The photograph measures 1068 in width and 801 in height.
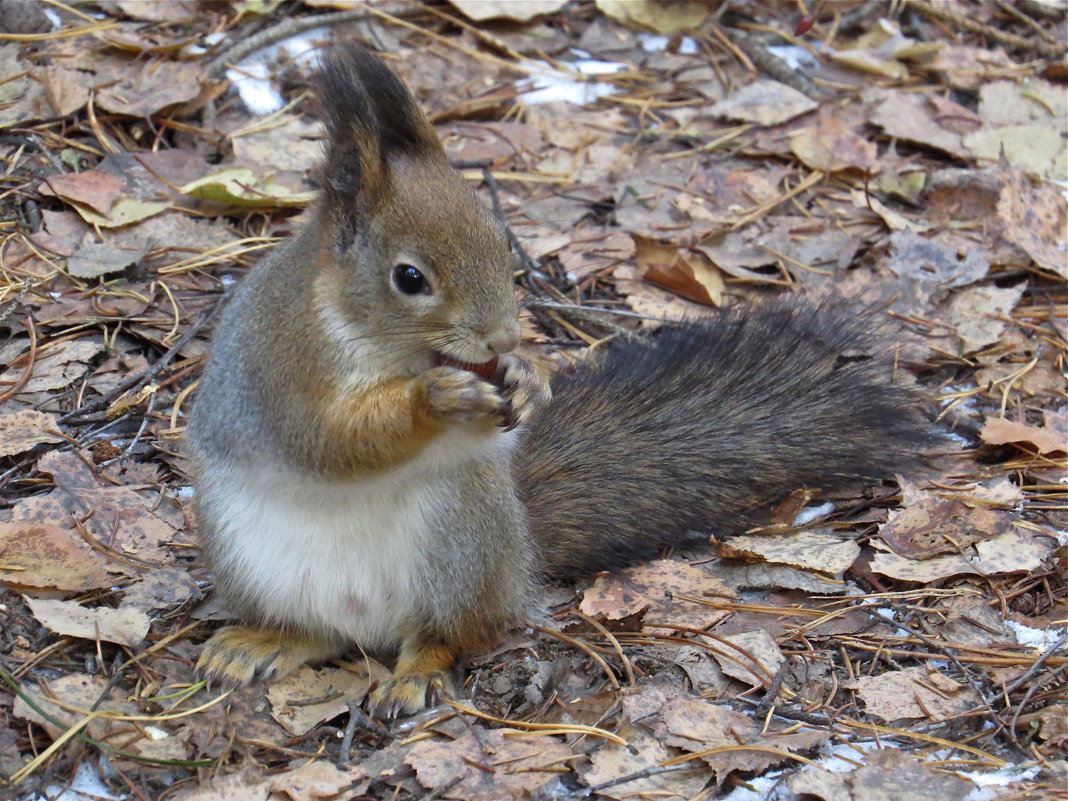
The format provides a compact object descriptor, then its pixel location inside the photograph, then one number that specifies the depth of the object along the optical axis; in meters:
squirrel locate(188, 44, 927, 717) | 4.21
